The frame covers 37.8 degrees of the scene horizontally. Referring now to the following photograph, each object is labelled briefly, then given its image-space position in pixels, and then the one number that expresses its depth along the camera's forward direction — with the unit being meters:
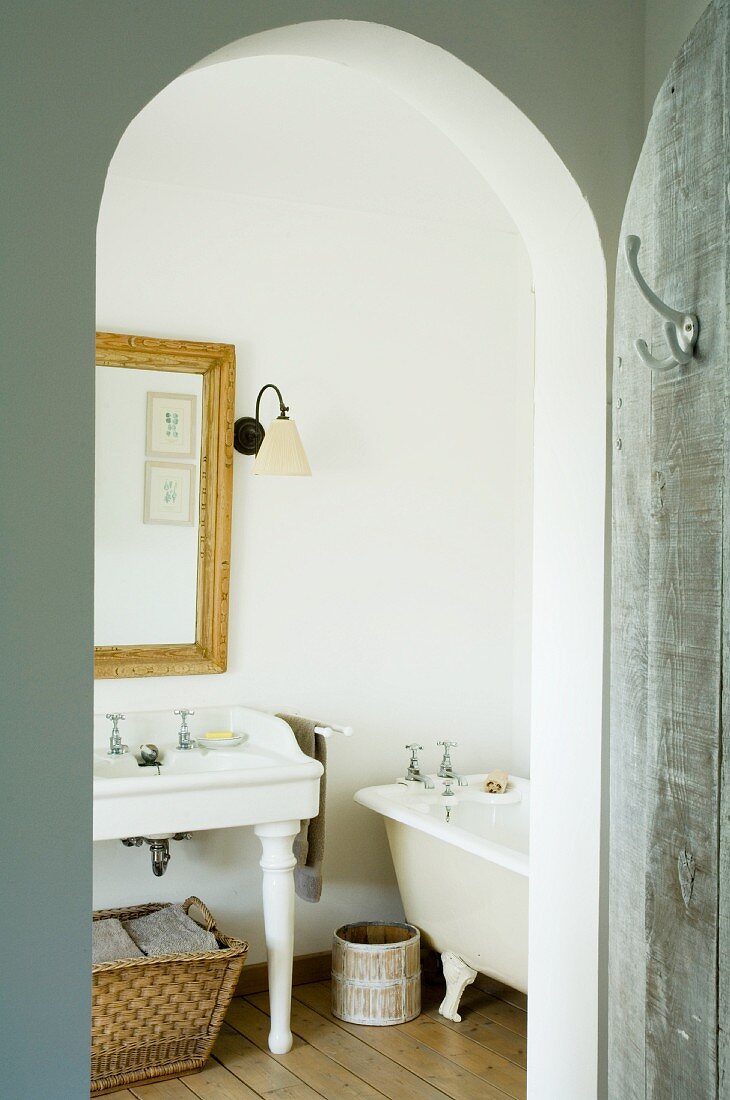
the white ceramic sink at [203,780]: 2.89
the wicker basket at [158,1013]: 2.93
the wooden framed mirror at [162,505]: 3.44
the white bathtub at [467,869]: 3.11
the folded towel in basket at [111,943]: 2.98
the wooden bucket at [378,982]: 3.40
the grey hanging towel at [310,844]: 3.40
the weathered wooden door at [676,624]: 1.02
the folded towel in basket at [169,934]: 3.10
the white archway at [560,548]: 1.80
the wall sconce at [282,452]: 3.49
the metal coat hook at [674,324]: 1.05
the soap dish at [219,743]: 3.42
